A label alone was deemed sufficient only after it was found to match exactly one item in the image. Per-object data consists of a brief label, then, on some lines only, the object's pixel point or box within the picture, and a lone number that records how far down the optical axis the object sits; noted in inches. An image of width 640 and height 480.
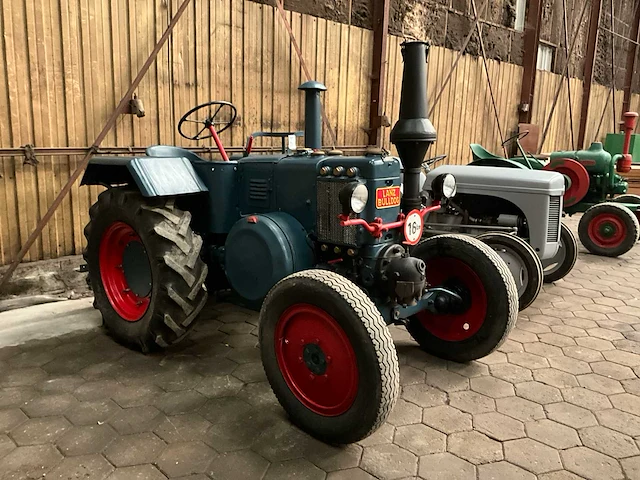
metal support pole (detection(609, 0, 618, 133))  498.3
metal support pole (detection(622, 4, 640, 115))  546.2
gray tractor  145.6
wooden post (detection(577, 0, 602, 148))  441.4
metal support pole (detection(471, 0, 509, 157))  326.0
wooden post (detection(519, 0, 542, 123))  367.7
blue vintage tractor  82.4
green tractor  230.4
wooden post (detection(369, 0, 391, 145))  247.6
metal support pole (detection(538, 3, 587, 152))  406.3
